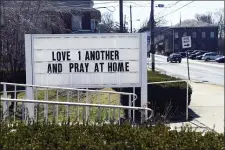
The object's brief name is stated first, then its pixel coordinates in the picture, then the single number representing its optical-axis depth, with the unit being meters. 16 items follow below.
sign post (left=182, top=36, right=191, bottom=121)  16.00
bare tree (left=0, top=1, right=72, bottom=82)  20.28
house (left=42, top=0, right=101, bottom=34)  38.66
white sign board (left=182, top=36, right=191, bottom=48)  16.00
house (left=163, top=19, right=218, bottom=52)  89.62
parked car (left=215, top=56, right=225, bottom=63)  67.19
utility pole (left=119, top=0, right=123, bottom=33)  28.83
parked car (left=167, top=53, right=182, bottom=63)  68.17
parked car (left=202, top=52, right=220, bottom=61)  73.93
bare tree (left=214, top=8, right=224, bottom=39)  94.72
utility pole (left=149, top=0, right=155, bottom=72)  34.72
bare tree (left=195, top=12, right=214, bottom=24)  92.19
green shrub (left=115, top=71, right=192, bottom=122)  13.09
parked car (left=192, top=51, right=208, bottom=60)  80.14
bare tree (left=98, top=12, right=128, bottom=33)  47.63
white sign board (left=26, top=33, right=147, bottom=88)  9.51
